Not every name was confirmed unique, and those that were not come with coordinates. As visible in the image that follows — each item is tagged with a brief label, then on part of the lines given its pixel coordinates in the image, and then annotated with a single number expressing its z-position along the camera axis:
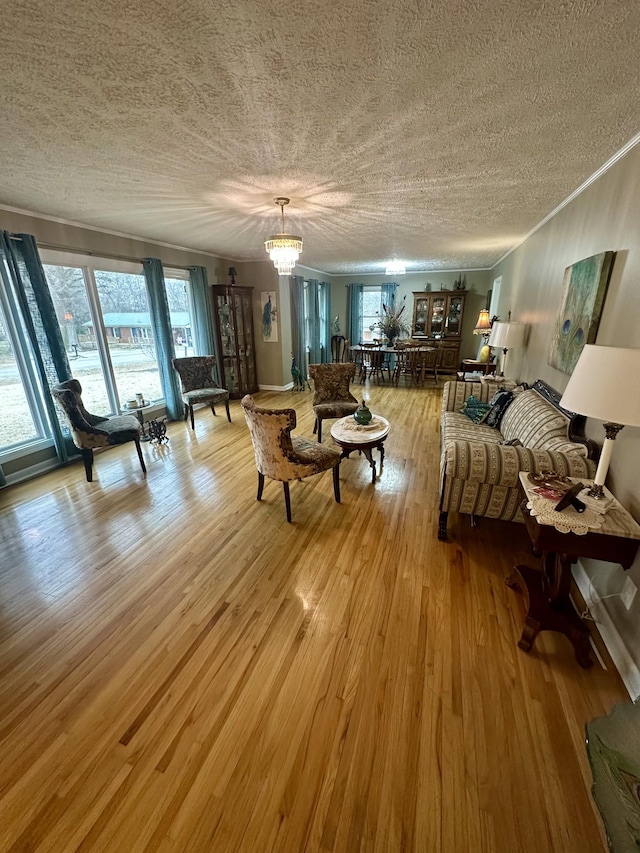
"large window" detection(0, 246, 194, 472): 3.36
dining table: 7.19
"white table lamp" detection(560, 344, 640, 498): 1.24
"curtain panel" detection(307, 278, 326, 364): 7.94
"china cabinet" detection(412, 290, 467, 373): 8.20
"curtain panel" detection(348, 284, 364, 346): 9.08
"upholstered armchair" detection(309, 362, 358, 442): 4.32
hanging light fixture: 2.94
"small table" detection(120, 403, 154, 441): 4.00
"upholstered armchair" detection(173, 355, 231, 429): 4.79
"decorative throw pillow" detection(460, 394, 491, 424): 3.58
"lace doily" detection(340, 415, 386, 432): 3.25
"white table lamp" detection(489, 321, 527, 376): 4.04
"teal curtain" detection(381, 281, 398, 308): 8.85
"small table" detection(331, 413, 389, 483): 3.02
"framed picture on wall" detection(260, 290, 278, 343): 6.33
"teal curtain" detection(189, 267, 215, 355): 5.39
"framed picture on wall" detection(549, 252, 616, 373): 2.11
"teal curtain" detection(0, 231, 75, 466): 3.12
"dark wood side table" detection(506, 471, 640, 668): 1.43
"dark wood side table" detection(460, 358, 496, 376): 5.98
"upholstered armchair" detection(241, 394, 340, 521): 2.41
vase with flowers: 7.63
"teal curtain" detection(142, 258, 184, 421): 4.52
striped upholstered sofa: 1.99
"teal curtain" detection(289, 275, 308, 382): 6.90
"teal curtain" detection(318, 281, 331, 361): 8.86
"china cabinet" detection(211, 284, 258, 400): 5.78
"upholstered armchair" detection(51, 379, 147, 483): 3.13
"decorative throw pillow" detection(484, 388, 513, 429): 3.41
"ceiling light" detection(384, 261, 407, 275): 6.63
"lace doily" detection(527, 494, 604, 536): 1.41
